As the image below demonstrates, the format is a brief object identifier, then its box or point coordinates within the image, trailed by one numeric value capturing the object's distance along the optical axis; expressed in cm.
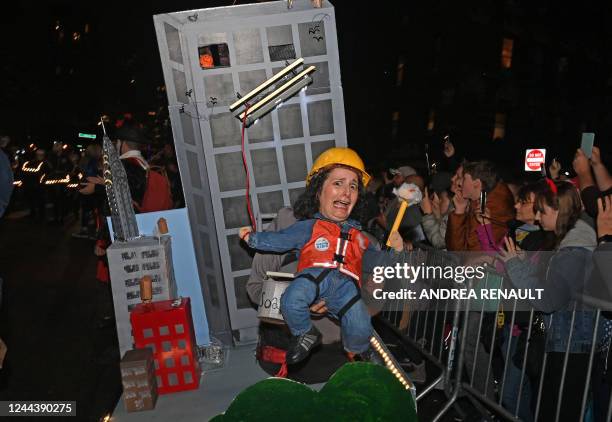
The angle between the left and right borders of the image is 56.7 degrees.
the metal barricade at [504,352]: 416
